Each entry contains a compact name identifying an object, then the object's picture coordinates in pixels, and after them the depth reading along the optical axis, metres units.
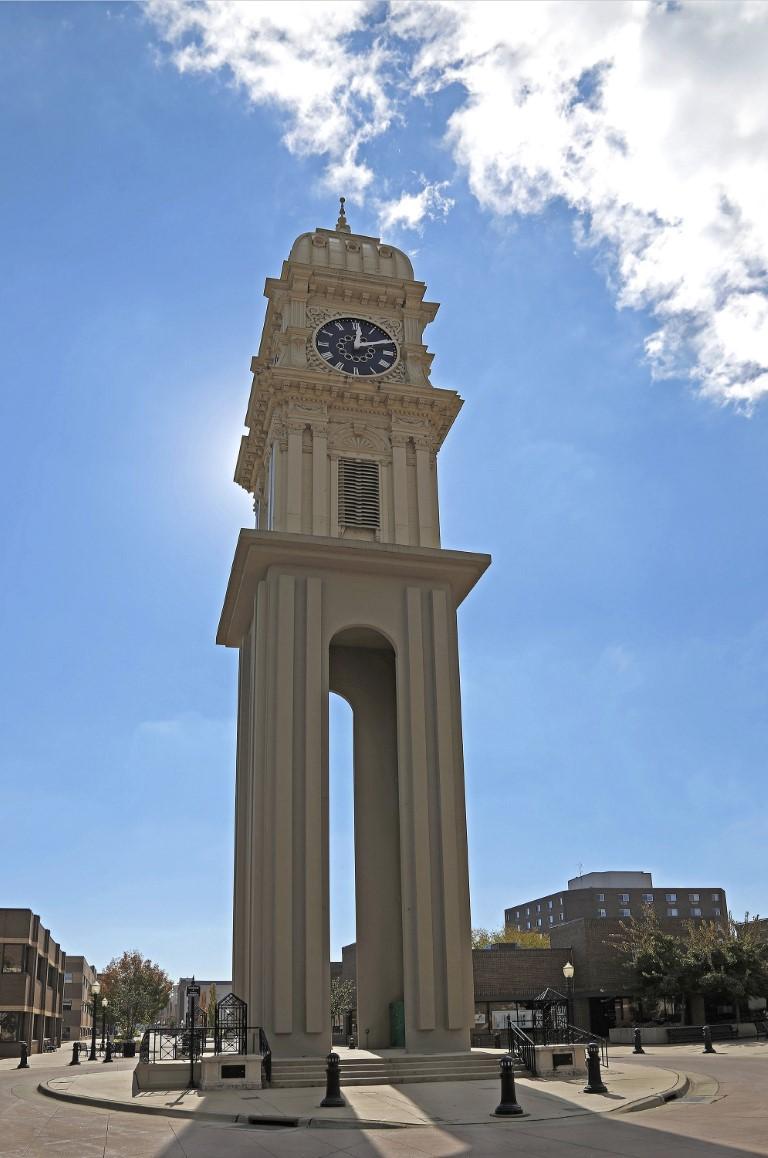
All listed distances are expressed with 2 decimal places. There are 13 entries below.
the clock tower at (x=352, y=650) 28.42
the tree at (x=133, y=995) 86.50
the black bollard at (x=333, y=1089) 19.25
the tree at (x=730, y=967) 51.09
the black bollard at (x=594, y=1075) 20.98
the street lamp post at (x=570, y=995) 56.52
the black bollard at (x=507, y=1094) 17.57
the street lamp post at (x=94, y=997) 50.16
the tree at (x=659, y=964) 53.16
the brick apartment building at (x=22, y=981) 68.19
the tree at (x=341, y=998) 64.62
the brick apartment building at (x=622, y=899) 108.62
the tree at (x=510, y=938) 102.88
